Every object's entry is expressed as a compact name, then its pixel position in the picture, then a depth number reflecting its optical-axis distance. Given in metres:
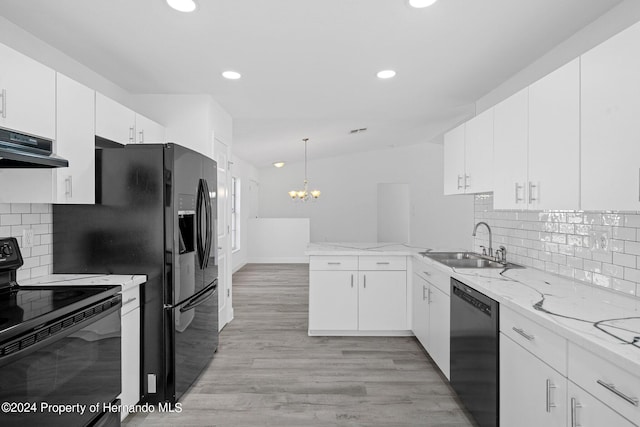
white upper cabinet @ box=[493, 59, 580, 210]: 1.71
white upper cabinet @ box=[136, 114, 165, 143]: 3.02
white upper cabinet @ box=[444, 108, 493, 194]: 2.61
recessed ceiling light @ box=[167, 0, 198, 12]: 1.95
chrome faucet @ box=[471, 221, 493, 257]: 3.20
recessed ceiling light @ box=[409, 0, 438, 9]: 1.93
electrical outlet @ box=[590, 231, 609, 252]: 1.99
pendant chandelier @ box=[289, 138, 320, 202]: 8.27
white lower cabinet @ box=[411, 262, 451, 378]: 2.74
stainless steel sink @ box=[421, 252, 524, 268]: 2.98
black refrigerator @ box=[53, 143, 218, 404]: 2.43
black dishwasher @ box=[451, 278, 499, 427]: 1.96
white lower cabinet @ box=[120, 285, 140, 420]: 2.22
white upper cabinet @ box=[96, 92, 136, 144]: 2.46
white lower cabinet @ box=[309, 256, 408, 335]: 3.79
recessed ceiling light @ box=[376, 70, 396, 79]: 3.01
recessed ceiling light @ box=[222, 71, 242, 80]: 3.04
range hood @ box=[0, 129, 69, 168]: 1.62
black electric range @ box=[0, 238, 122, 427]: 1.43
